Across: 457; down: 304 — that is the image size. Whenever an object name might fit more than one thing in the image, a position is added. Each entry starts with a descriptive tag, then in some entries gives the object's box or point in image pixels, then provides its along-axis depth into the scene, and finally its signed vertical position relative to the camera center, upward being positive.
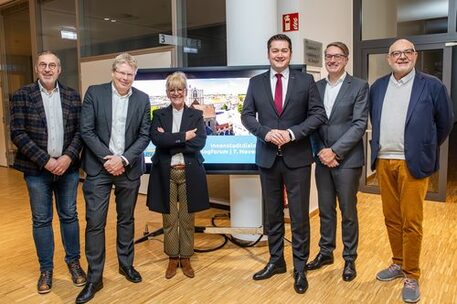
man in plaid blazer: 2.65 -0.26
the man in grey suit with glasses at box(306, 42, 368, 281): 2.78 -0.29
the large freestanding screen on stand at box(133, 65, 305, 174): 3.39 -0.08
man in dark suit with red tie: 2.70 -0.18
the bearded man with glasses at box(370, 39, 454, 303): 2.51 -0.24
